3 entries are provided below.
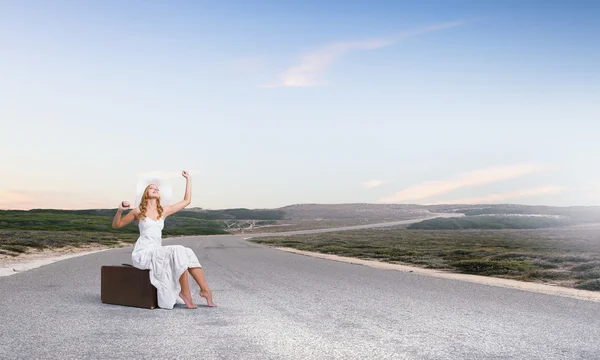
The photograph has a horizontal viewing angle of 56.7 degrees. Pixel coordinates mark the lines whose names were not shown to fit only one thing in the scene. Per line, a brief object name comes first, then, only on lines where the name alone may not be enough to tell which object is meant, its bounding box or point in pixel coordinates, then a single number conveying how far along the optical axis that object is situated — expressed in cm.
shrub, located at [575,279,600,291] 1688
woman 991
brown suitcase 1006
